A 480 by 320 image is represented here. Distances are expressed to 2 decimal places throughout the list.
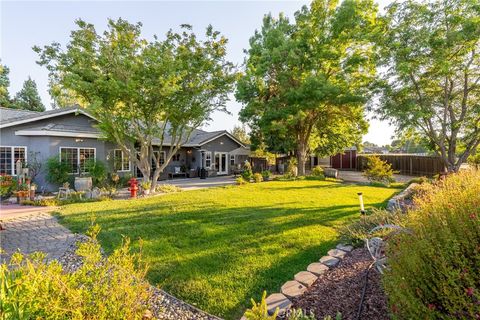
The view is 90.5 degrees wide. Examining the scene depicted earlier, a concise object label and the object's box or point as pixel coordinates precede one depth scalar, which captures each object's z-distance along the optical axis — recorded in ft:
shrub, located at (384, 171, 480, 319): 5.83
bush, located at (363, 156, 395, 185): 53.52
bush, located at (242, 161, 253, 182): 59.38
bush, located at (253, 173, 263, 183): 59.57
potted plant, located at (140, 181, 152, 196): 40.63
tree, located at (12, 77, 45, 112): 111.04
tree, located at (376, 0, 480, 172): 32.45
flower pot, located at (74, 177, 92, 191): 40.32
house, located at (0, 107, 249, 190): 40.45
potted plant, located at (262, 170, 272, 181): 64.34
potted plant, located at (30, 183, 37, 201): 35.58
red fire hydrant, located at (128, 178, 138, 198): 38.22
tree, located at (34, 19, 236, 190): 36.45
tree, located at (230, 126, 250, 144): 139.16
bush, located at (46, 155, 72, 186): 40.50
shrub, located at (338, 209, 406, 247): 15.96
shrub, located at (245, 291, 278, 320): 6.26
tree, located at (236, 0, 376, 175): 56.85
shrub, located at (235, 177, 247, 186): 53.88
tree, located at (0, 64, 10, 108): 96.99
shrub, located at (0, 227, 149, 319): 6.01
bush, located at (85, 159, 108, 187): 44.83
